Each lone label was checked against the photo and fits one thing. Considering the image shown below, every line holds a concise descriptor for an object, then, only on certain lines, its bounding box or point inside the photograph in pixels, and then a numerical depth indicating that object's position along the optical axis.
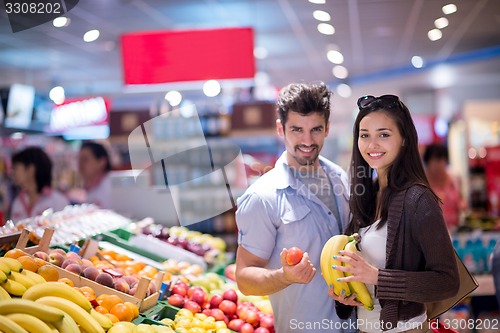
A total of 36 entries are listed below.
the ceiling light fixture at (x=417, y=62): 12.76
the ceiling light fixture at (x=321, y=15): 7.27
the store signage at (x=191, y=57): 5.70
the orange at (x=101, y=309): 2.89
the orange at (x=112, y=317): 2.81
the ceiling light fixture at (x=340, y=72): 14.58
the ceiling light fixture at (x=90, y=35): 6.23
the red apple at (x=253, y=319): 3.62
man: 2.98
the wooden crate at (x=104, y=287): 3.14
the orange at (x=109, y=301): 2.99
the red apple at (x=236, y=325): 3.57
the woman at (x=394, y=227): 2.46
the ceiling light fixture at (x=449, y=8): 5.31
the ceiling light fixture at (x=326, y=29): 8.96
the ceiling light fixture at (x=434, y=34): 8.99
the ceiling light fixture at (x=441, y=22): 6.78
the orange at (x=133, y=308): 3.02
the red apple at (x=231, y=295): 3.81
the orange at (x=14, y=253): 3.05
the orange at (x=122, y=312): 2.92
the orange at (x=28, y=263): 3.00
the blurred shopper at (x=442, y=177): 7.35
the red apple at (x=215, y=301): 3.78
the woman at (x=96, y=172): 7.11
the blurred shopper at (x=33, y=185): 5.80
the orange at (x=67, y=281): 3.02
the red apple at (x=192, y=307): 3.62
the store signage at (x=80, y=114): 12.88
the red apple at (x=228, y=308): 3.71
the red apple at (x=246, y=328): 3.54
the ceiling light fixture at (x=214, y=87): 9.87
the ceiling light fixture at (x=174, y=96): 13.78
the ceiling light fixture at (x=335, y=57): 12.30
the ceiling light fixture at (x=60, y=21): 4.01
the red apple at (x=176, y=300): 3.65
